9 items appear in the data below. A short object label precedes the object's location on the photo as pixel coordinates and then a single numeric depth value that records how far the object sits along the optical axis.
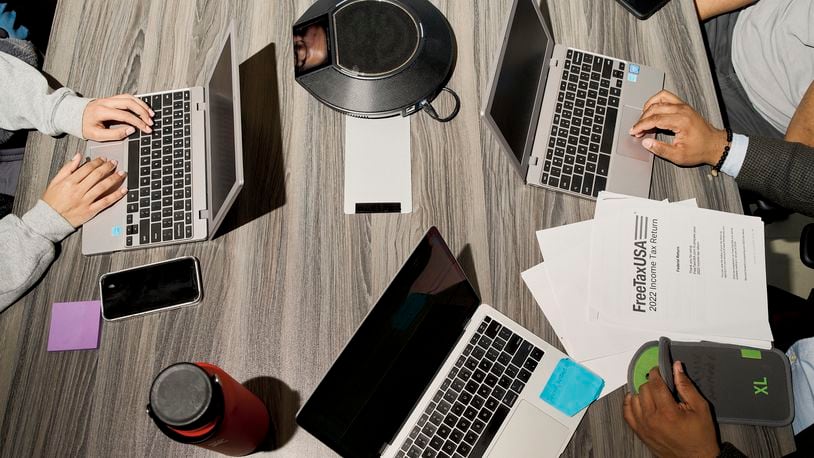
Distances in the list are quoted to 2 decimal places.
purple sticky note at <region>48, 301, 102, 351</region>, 1.04
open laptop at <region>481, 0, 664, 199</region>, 1.10
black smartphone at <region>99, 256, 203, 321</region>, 1.06
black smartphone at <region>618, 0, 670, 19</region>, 1.27
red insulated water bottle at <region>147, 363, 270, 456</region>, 0.69
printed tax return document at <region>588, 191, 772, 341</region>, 1.05
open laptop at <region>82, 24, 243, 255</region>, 1.06
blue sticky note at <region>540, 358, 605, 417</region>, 1.00
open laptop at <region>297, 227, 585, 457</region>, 0.86
